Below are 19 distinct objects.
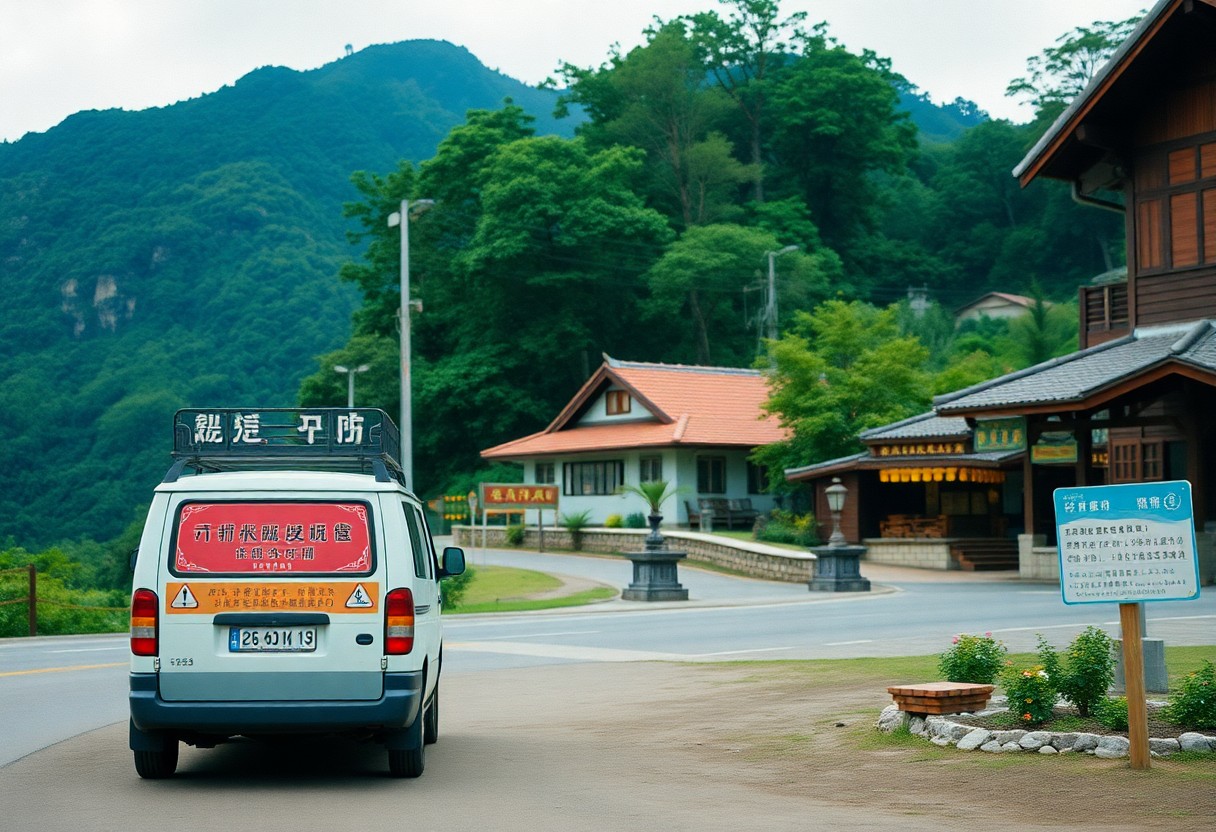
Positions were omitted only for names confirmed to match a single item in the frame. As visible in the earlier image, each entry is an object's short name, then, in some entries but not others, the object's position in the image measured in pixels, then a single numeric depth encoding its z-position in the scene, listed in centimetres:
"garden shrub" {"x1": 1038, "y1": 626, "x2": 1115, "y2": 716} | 1009
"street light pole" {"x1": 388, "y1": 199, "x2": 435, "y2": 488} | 3659
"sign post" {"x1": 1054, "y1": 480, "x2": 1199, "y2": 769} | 903
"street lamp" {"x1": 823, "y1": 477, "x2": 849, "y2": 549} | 3366
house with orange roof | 5184
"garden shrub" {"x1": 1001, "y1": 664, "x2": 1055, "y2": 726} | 1002
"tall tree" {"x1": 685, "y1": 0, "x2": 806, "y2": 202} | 8681
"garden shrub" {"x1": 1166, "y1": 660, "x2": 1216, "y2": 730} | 956
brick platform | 1063
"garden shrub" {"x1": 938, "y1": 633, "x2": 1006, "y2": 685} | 1145
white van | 912
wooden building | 2911
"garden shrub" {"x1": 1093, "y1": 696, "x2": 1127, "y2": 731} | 976
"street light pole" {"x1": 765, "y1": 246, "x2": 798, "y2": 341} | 5703
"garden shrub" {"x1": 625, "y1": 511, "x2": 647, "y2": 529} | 5072
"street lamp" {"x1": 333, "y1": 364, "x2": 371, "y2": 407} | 5925
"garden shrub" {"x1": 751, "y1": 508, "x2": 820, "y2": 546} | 4347
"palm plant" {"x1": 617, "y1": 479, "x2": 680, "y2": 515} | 3773
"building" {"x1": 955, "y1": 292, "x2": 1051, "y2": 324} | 9138
